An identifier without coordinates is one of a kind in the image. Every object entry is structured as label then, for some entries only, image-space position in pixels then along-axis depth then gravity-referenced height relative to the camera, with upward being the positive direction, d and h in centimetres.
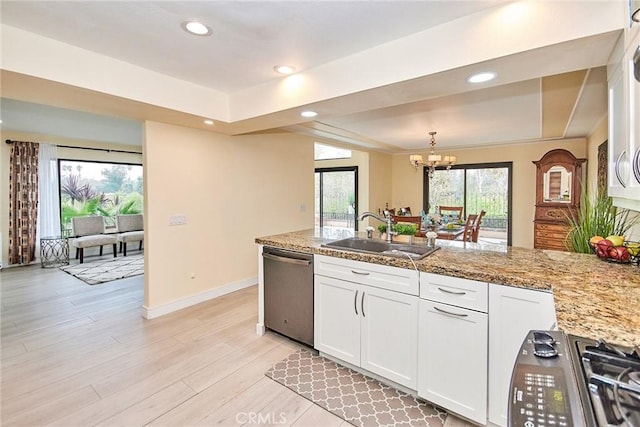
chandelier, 517 +81
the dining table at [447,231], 485 -42
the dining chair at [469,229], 465 -36
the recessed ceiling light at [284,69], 258 +118
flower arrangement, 562 -29
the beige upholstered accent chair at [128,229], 655 -53
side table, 577 -87
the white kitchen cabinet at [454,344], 176 -84
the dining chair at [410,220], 545 -26
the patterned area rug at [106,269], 494 -113
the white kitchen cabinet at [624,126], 136 +39
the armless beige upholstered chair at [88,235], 601 -60
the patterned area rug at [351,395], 192 -132
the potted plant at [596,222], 208 -12
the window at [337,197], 756 +23
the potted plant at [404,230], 274 -22
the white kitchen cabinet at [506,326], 157 -65
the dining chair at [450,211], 641 -12
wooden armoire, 524 +21
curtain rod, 551 +122
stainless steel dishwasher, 259 -78
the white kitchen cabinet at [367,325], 205 -88
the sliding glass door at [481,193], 657 +30
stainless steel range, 69 -47
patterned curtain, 557 +8
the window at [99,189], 634 +37
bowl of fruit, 180 -26
